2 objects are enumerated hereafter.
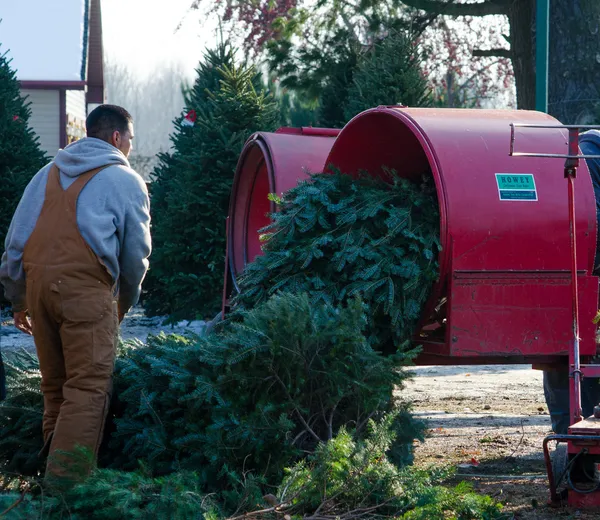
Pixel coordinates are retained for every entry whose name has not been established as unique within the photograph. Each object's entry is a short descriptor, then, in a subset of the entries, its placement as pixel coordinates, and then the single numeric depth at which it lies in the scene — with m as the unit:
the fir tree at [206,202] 20.12
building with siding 41.58
